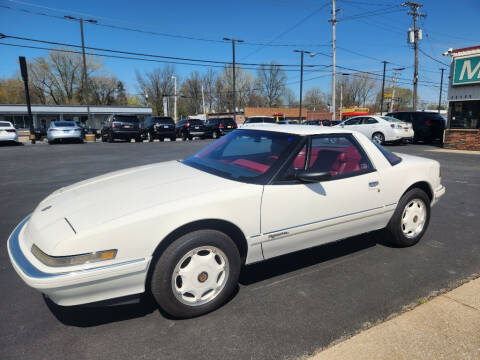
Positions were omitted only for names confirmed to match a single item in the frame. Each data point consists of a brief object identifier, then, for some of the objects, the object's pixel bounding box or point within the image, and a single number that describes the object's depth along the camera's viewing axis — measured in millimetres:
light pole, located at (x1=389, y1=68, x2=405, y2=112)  53469
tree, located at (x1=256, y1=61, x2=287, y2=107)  79625
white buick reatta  2029
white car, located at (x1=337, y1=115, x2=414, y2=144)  15695
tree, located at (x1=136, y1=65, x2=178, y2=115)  68875
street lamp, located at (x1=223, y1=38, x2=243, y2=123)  31800
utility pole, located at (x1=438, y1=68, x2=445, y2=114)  66312
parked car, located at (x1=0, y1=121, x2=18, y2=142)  17484
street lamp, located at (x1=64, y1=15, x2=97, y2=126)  24042
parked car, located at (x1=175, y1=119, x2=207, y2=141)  23109
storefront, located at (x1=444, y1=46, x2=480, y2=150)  14430
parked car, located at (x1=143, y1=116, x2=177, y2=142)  21859
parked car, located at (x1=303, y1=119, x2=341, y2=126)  30816
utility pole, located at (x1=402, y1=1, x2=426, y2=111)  27808
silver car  18531
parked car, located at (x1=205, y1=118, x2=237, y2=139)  24172
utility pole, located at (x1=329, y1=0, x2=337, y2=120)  28625
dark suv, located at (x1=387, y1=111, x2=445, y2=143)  17469
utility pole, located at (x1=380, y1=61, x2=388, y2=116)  47469
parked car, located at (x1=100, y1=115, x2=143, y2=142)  20016
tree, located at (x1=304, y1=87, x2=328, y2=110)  96312
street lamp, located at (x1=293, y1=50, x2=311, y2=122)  36094
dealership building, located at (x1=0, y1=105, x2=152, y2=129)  44875
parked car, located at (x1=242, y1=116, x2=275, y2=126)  23672
